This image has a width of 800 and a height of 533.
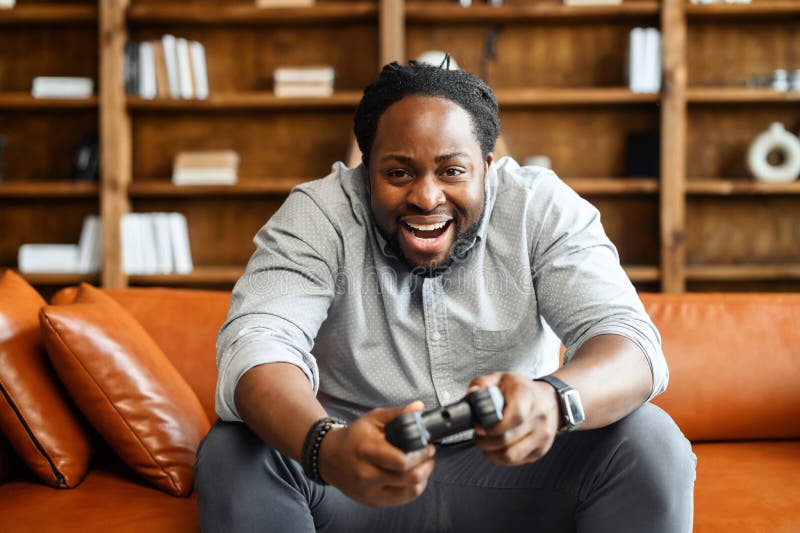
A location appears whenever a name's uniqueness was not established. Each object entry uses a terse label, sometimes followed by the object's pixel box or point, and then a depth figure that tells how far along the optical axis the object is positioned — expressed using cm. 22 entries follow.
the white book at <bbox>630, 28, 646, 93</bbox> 335
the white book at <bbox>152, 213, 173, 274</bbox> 347
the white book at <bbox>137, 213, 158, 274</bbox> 346
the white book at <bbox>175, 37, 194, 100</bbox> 344
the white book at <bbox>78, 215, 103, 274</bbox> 352
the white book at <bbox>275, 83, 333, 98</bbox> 348
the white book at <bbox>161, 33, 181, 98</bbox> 342
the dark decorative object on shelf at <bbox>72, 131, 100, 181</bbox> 355
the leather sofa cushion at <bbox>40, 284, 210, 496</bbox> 133
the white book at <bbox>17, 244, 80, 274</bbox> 352
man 103
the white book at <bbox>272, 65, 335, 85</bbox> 347
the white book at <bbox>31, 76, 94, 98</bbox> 351
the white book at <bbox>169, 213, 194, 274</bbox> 348
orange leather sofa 155
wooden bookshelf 345
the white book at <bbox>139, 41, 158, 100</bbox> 344
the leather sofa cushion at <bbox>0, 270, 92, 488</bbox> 132
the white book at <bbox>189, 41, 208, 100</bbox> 347
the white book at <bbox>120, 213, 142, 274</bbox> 345
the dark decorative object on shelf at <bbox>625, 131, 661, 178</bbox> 348
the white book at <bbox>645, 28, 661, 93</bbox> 336
